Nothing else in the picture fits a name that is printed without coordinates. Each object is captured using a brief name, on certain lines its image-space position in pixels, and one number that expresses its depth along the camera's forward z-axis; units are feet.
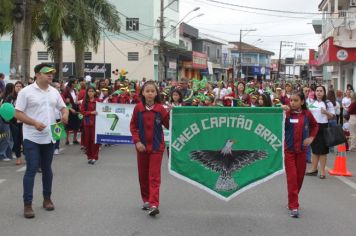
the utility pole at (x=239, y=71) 271.59
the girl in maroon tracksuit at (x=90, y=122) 38.65
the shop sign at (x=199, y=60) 211.92
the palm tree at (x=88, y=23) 86.74
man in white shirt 22.33
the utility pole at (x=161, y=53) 128.88
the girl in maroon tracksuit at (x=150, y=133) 22.40
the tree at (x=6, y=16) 71.20
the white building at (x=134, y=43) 165.07
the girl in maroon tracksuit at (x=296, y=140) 23.03
